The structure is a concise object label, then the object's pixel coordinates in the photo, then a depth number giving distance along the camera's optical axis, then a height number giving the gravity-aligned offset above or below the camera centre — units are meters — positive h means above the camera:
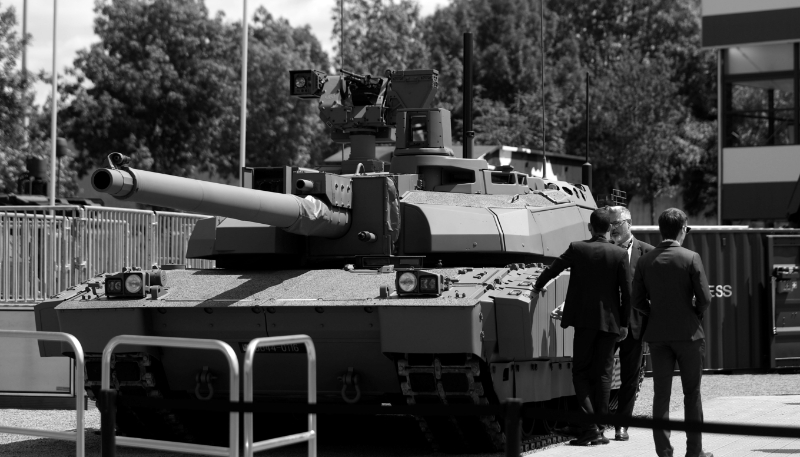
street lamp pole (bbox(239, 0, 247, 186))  23.36 +2.70
